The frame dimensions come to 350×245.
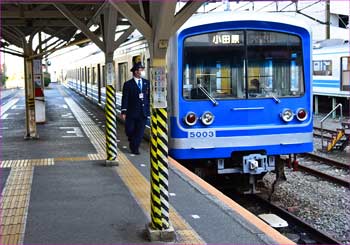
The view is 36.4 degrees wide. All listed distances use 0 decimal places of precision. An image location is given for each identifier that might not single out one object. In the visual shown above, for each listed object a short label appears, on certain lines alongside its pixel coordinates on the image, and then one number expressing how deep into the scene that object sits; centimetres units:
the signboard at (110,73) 852
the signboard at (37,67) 1407
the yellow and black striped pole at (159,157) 474
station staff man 919
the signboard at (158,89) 473
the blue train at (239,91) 747
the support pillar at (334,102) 2252
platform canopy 454
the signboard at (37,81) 1424
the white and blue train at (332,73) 2128
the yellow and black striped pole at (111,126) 833
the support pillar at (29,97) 1195
